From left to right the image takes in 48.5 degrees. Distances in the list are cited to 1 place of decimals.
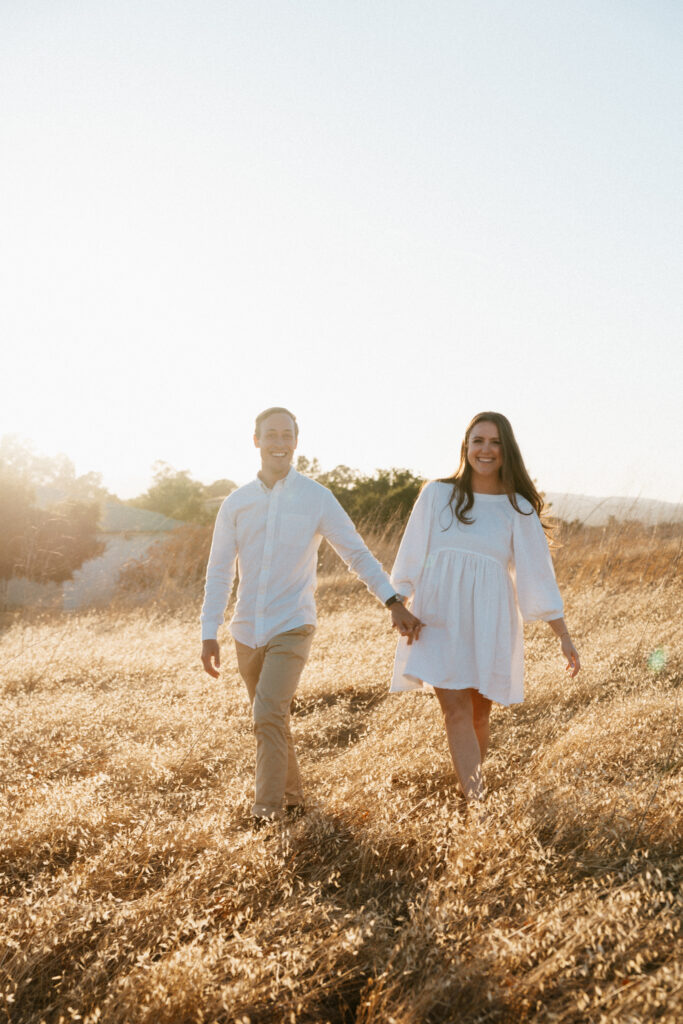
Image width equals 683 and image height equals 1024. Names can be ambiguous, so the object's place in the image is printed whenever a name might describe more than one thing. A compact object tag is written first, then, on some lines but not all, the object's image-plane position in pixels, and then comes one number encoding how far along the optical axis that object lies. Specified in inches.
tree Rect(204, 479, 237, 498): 999.0
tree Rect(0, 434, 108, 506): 655.8
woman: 139.2
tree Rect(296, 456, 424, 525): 623.2
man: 138.1
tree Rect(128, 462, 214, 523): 960.1
